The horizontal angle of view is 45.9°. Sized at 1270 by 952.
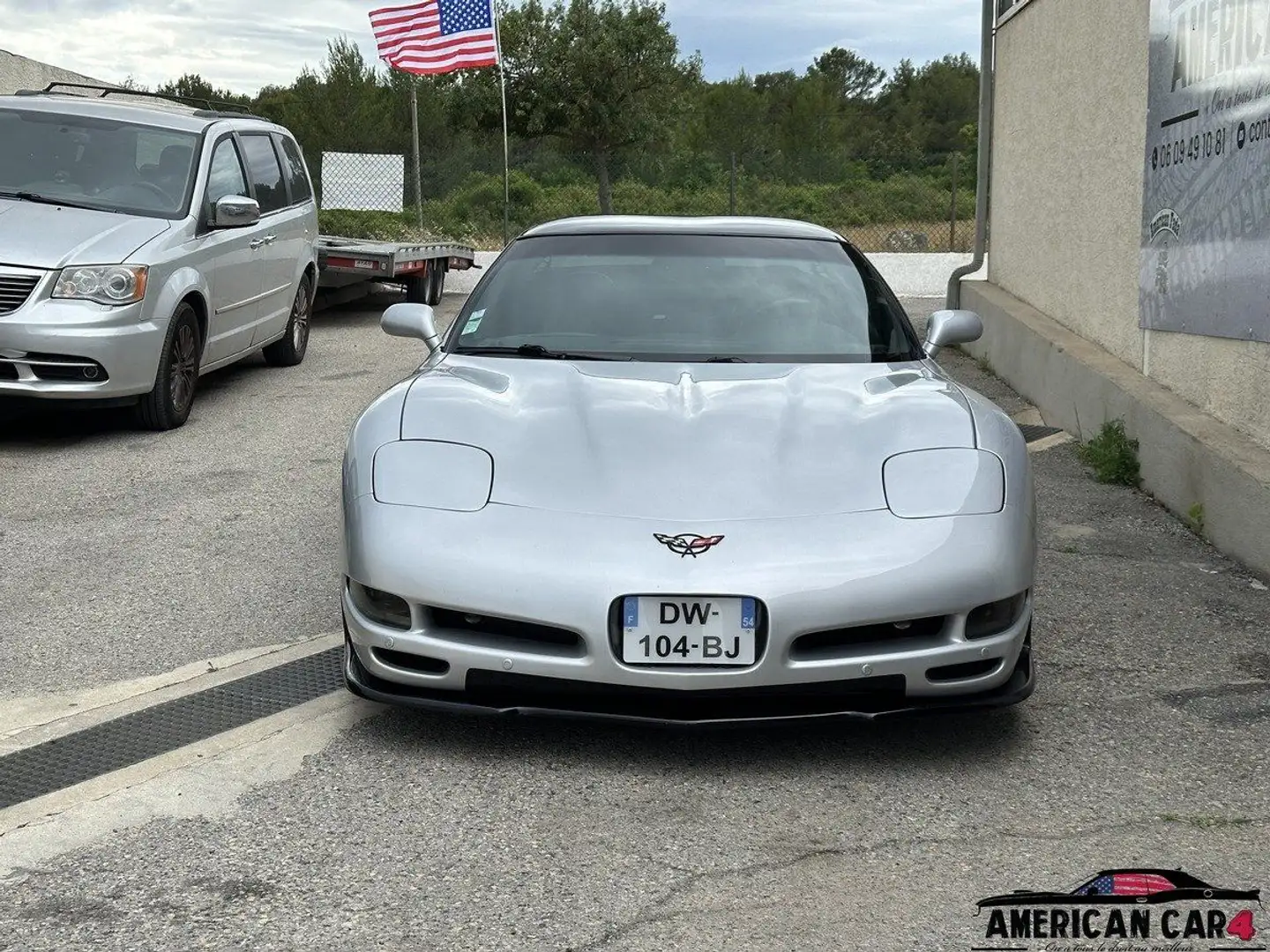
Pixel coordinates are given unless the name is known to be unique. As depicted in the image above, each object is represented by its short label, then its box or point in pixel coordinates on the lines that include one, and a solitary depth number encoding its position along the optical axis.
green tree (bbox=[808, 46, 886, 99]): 86.44
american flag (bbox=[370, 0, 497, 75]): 19.19
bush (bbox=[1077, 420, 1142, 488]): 7.28
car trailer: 13.76
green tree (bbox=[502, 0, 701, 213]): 37.28
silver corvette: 3.55
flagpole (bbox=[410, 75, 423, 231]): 19.87
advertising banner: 6.10
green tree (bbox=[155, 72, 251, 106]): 57.40
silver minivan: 7.86
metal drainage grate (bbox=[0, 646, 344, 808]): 3.70
